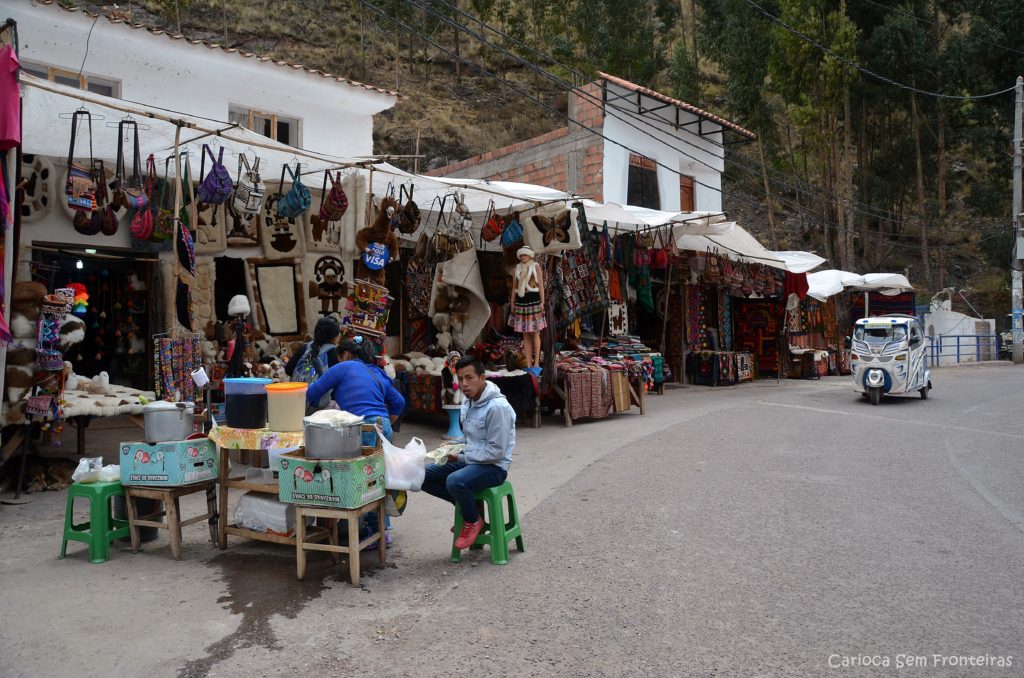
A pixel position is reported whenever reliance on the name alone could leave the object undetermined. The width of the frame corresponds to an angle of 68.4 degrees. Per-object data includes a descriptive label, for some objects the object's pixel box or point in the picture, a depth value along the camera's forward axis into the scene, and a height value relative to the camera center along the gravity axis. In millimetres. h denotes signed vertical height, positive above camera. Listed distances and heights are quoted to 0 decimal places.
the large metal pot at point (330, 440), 4477 -516
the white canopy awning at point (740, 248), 15203 +2227
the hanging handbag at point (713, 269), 16000 +1813
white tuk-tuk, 13430 -34
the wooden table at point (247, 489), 4824 -1005
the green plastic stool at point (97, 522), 4914 -1110
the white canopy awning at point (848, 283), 19844 +1987
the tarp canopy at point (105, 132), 6949 +2327
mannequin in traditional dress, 10227 +774
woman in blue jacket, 5434 -273
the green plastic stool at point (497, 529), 4867 -1159
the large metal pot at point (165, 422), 5039 -466
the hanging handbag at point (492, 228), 10938 +1832
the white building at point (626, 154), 18078 +5117
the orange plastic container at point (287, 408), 4938 -360
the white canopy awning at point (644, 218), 11742 +2346
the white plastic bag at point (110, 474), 5074 -817
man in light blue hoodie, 4906 -611
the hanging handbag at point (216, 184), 8094 +1831
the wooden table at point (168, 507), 4926 -1025
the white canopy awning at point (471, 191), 9570 +2258
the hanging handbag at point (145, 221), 8719 +1571
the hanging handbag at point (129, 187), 7512 +1852
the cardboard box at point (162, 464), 4934 -731
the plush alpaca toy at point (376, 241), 9172 +1377
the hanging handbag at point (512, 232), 10633 +1731
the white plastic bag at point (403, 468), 4820 -737
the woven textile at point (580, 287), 11156 +998
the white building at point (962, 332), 26906 +811
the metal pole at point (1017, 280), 24438 +2407
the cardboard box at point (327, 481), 4422 -762
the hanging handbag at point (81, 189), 8086 +1779
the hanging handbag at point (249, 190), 8812 +1939
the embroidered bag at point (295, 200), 9039 +1859
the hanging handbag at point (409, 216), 9898 +1821
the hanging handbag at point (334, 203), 9398 +1897
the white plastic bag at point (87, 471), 5035 -790
